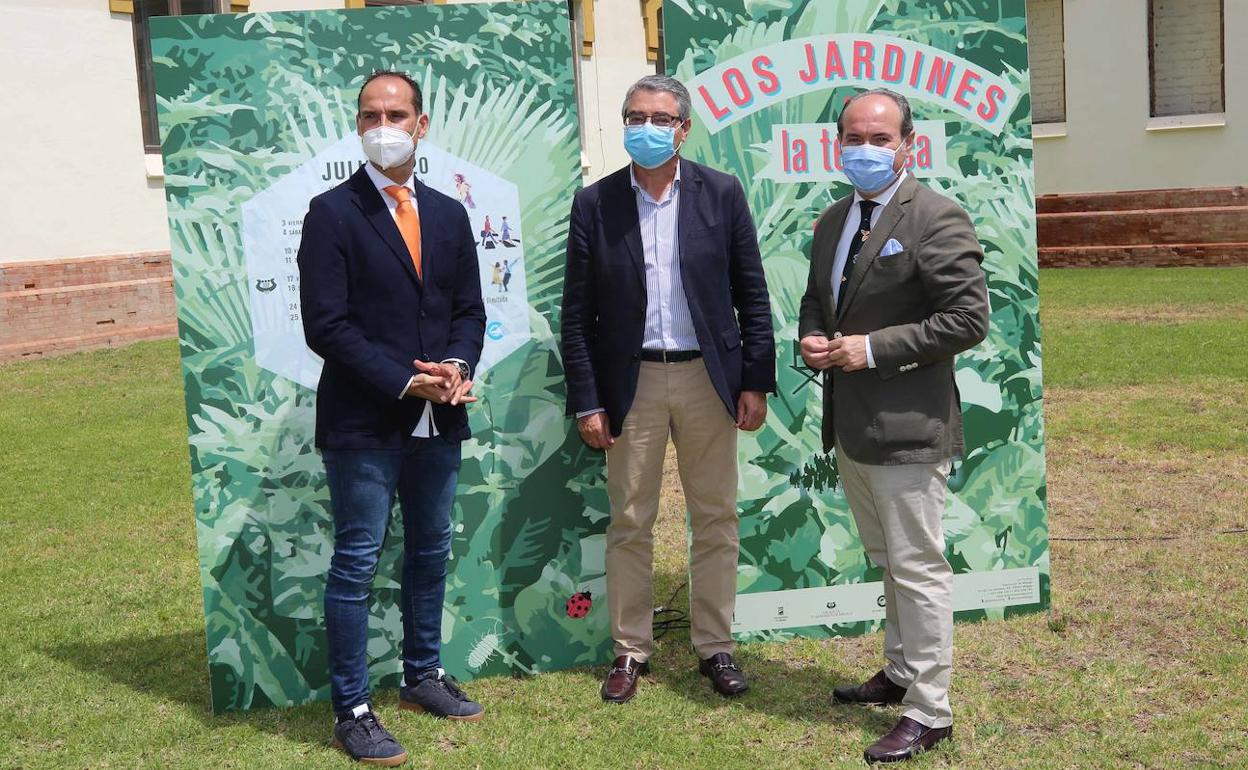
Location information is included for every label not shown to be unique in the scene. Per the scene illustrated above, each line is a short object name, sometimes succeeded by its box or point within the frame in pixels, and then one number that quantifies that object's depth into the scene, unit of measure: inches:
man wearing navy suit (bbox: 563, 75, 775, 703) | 173.3
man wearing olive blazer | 152.9
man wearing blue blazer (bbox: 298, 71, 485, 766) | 157.2
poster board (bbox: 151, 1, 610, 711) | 173.0
